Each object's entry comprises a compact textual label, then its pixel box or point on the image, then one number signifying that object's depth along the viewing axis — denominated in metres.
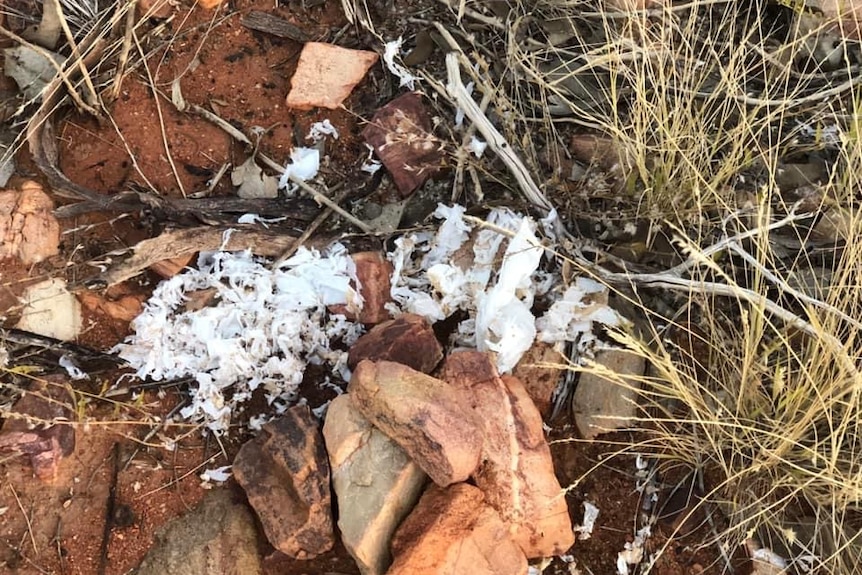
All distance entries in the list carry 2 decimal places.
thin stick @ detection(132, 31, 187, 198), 2.06
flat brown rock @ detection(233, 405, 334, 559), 1.69
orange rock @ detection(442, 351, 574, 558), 1.68
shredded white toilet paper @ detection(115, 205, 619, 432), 1.89
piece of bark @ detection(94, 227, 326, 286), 1.88
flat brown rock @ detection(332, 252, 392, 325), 1.97
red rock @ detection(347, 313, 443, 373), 1.83
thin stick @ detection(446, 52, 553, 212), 2.02
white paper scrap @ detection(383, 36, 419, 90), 2.19
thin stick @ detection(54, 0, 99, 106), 1.96
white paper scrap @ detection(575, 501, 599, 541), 1.79
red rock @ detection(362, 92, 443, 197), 2.12
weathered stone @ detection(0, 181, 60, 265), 1.95
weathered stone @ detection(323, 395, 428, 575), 1.63
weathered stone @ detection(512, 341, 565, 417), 1.90
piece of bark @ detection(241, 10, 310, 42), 2.21
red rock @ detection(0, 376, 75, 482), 1.77
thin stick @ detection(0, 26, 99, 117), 1.95
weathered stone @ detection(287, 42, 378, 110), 2.17
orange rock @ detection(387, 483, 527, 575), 1.56
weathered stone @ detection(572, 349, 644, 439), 1.85
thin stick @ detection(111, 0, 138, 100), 2.06
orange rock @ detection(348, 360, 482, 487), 1.61
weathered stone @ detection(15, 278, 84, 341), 1.91
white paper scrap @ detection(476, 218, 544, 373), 1.86
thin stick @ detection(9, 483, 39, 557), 1.73
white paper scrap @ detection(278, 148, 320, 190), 2.12
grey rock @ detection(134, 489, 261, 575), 1.71
